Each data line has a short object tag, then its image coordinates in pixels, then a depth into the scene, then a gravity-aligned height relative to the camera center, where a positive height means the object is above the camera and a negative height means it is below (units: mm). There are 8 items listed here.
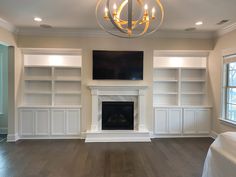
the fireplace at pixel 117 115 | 4770 -756
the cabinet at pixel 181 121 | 4883 -914
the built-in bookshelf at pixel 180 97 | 4902 -273
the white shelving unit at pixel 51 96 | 4684 -262
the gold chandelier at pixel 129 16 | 2271 +1433
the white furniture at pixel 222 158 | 2004 -828
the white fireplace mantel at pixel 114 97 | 4543 -675
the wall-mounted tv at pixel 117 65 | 4645 +573
